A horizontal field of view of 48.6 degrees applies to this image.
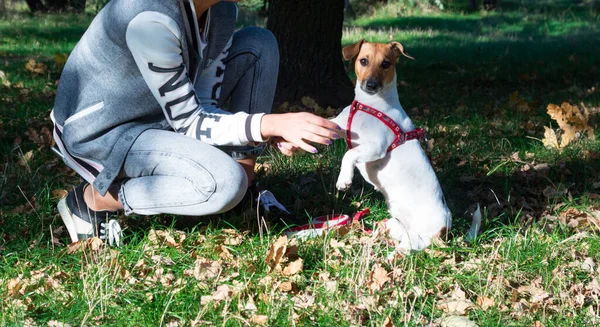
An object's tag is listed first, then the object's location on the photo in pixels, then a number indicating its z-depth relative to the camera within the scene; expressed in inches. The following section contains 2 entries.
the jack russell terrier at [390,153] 112.0
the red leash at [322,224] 122.4
